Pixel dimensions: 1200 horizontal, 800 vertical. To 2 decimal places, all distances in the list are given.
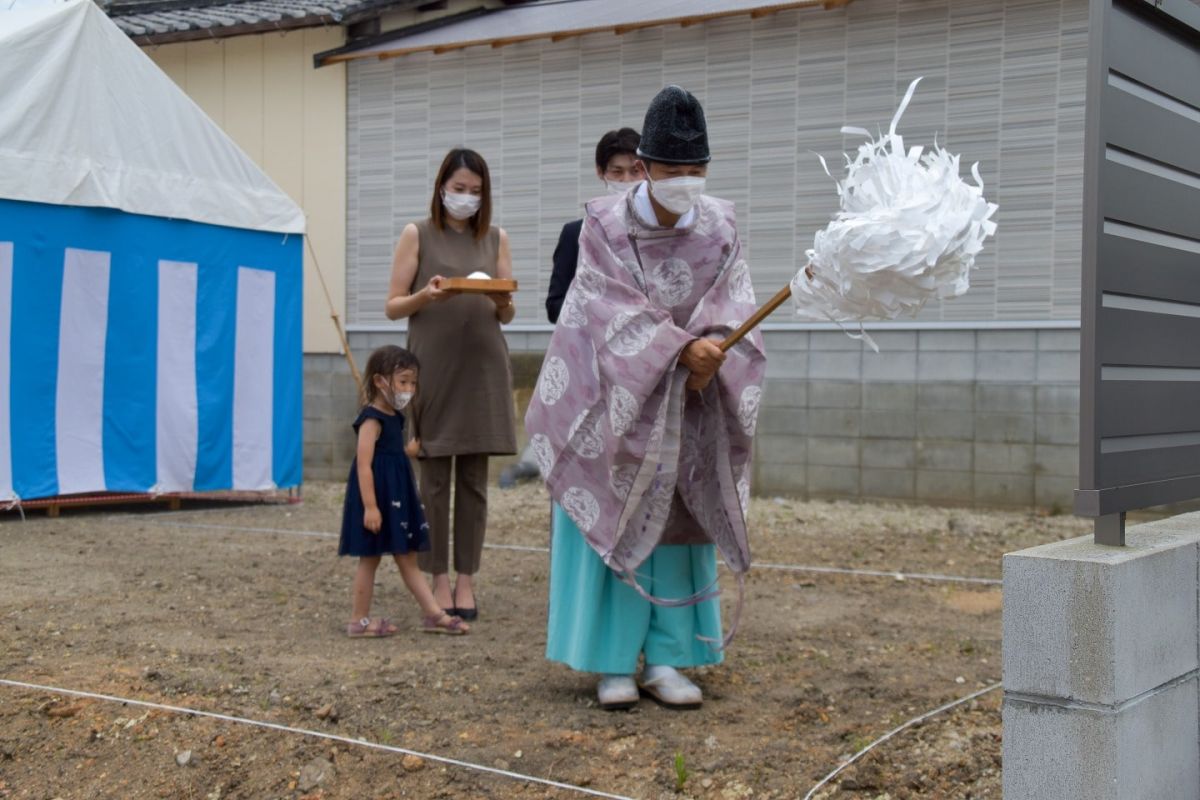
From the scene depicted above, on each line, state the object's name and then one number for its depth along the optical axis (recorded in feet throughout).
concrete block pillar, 7.32
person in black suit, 12.60
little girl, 13.65
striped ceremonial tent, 21.08
